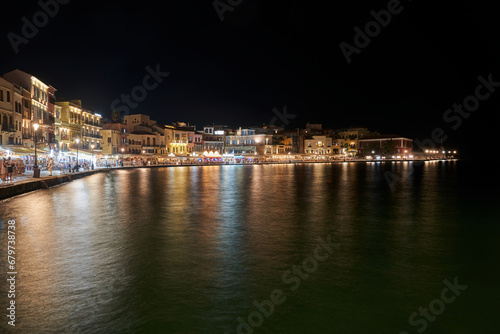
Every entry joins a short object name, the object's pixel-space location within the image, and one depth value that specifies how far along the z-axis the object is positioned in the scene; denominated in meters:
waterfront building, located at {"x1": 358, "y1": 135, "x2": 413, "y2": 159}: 130.75
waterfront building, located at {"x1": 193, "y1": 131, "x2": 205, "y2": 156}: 95.81
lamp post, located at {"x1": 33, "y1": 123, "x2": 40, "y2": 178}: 28.48
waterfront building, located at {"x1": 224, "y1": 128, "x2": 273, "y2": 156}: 106.12
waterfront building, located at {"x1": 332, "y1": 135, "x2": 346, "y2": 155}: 130.25
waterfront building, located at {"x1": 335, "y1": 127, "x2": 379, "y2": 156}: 139.25
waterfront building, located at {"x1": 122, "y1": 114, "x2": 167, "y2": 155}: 78.12
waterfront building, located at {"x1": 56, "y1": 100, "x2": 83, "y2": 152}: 55.75
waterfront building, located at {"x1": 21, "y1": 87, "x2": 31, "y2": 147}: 40.44
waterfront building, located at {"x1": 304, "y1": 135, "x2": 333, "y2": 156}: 119.94
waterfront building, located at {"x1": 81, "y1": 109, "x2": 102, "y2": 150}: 62.80
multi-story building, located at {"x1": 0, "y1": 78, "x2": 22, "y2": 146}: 34.62
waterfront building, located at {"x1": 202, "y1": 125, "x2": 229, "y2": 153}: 101.56
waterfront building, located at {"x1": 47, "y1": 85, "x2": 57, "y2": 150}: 49.69
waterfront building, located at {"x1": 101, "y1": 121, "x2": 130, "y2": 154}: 74.72
